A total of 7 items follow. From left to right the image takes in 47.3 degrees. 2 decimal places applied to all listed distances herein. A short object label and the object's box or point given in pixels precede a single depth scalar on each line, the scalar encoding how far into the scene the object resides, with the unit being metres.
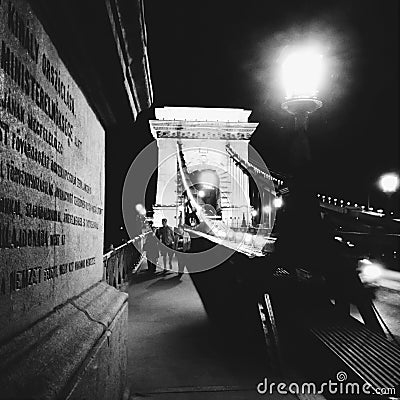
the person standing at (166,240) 10.77
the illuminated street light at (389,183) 11.41
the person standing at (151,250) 10.34
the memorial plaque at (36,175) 1.34
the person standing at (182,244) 11.22
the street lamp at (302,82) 3.65
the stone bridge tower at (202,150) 42.47
